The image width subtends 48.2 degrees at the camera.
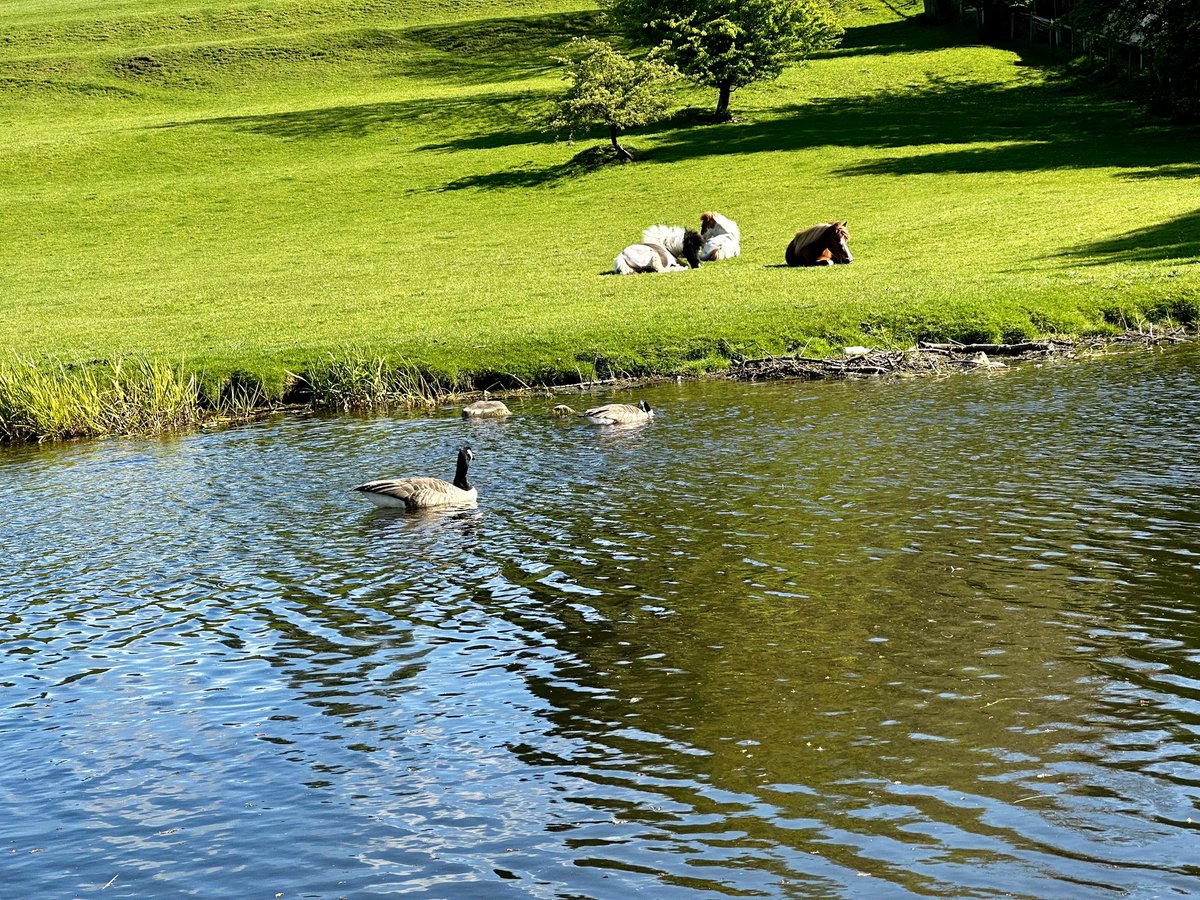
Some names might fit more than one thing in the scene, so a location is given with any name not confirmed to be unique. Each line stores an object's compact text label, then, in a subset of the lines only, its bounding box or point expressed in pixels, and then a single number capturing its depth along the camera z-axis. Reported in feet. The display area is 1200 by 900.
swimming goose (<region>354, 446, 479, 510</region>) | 60.13
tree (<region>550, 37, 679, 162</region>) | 188.55
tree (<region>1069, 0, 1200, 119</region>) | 178.81
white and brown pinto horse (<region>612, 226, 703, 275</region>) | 129.18
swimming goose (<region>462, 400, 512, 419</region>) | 83.87
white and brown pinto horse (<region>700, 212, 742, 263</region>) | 134.72
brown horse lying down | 123.34
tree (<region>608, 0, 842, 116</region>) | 204.95
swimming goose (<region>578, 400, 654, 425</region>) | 75.61
